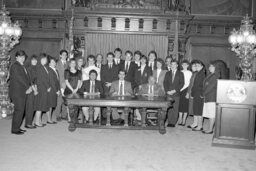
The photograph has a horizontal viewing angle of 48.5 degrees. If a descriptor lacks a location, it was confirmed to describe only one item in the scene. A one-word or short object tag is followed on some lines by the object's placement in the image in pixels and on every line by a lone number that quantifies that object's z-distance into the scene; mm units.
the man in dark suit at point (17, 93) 5273
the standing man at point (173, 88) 6512
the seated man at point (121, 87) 6351
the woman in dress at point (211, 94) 5785
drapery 9773
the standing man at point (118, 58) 7189
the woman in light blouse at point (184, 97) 6655
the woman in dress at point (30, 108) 5906
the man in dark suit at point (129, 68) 7109
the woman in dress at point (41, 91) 6109
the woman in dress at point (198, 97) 6219
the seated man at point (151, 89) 6418
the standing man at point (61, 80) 6802
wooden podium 4766
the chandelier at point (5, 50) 7812
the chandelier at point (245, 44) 8922
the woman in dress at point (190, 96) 6420
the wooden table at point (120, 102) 5477
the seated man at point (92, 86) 6371
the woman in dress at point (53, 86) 6359
